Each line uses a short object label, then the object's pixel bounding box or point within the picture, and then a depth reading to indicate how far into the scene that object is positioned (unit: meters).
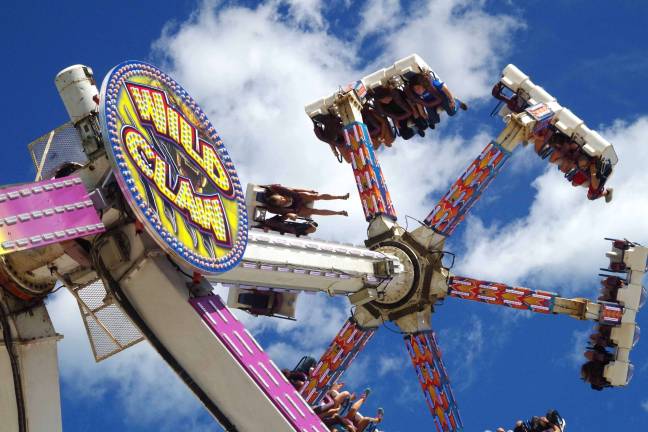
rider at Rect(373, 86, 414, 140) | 28.77
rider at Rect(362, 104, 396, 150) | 29.22
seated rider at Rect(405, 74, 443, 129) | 28.44
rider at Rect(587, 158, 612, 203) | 28.00
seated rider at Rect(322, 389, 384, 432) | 23.50
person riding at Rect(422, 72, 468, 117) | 28.38
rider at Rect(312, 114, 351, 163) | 28.58
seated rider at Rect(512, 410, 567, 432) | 24.75
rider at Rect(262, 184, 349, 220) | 24.23
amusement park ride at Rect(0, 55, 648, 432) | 16.59
